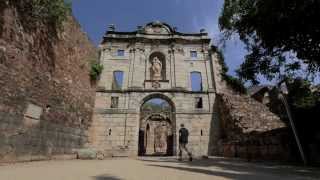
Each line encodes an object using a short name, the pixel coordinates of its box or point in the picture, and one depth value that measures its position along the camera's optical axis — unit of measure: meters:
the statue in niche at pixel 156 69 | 11.86
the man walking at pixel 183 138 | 6.20
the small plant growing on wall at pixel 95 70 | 10.35
